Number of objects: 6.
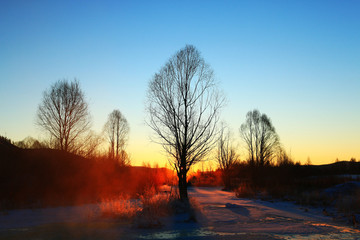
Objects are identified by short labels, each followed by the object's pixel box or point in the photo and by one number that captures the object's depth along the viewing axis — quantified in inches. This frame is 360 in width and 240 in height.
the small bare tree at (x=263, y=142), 1553.9
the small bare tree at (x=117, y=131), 1412.6
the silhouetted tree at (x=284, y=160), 1225.7
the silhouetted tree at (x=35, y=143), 957.3
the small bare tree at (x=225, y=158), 1359.4
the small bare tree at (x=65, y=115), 973.2
